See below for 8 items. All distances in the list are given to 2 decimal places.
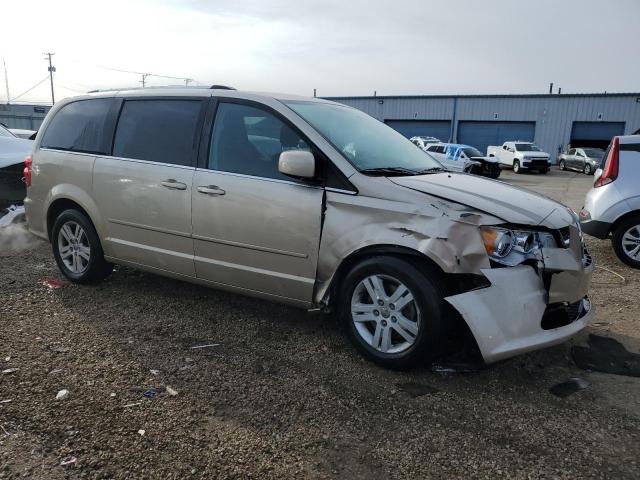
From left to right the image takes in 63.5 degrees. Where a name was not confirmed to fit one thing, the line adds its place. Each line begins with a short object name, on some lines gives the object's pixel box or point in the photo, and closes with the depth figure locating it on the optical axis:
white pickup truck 29.31
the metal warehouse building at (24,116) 47.88
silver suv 6.14
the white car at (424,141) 30.77
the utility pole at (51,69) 65.64
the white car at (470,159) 23.24
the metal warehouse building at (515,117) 36.59
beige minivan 3.08
